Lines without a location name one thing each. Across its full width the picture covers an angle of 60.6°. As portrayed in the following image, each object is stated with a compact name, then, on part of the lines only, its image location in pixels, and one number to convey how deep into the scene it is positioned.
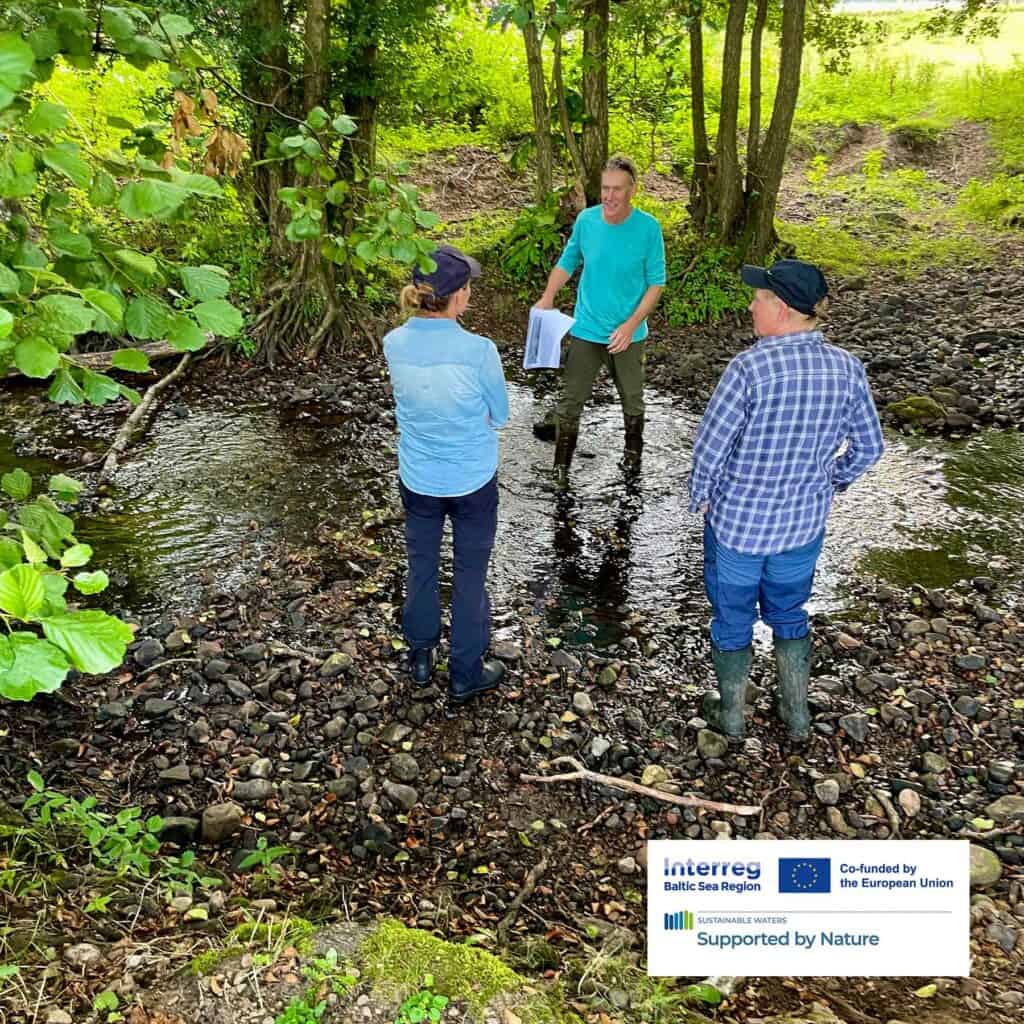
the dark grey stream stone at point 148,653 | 4.42
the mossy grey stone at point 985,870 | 3.23
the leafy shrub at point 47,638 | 1.30
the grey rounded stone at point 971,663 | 4.38
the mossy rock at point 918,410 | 7.26
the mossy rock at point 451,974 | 2.51
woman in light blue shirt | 3.51
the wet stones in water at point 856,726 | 3.95
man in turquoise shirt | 5.54
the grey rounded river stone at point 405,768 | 3.73
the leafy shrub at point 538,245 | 10.38
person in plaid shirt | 3.29
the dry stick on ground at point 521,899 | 2.96
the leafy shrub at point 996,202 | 12.03
